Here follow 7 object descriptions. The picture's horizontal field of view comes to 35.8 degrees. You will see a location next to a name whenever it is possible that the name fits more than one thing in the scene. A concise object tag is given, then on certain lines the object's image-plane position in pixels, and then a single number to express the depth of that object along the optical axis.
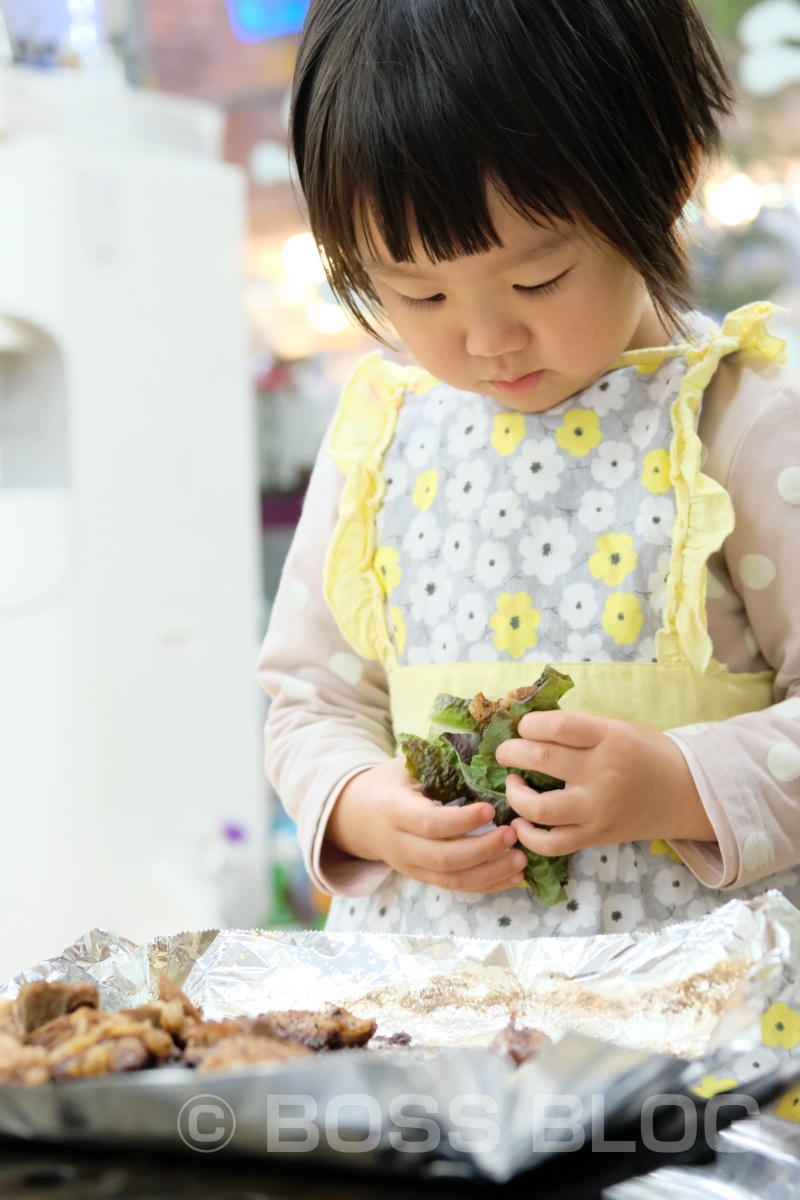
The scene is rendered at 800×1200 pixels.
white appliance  1.67
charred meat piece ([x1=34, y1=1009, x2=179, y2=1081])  0.43
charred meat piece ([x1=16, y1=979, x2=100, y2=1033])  0.47
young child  0.65
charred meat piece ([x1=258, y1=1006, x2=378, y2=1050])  0.48
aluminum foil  0.36
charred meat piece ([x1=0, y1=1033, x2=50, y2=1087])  0.42
